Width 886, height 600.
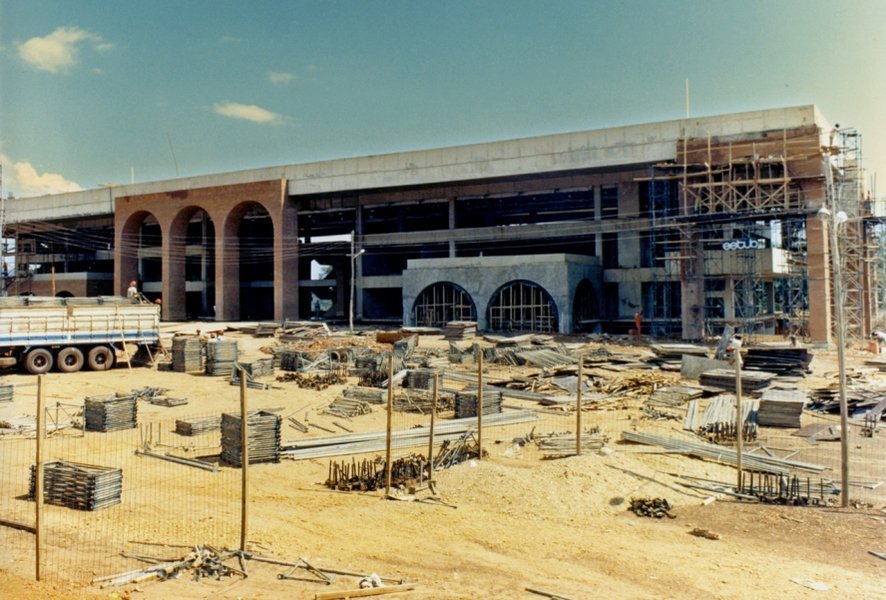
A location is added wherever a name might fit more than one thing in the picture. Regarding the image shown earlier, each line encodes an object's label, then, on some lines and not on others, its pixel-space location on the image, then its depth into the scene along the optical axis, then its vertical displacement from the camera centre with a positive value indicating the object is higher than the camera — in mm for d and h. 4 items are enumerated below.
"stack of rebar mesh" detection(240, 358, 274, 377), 26125 -1805
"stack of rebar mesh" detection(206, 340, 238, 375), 27266 -1454
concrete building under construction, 36188 +6422
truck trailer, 25391 -243
